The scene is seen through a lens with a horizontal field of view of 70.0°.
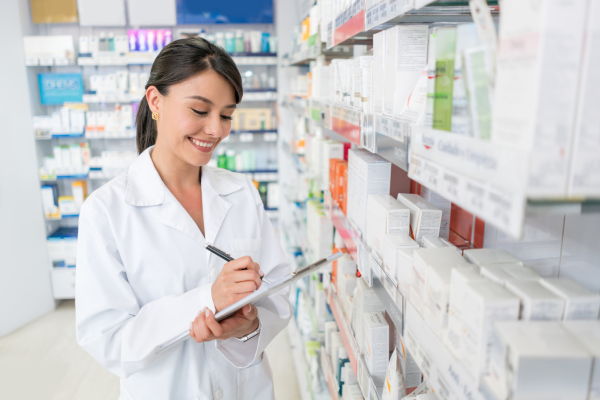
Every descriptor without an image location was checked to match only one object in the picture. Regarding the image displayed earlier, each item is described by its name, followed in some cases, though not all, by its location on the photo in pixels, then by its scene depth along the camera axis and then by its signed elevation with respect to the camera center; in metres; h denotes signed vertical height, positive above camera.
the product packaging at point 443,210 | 1.30 -0.34
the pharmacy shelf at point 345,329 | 1.71 -1.02
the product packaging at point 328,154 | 2.27 -0.28
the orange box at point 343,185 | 1.86 -0.37
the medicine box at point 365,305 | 1.58 -0.74
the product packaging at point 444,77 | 0.75 +0.04
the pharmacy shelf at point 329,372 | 2.11 -1.43
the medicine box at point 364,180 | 1.40 -0.27
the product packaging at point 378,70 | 1.19 +0.08
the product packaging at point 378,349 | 1.42 -0.81
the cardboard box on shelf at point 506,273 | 0.73 -0.30
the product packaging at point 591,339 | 0.58 -0.33
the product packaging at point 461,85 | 0.69 +0.02
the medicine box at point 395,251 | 1.08 -0.38
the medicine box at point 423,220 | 1.17 -0.32
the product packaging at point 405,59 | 1.09 +0.10
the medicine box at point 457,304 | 0.72 -0.34
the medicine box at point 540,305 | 0.64 -0.30
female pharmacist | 1.29 -0.51
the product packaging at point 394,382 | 1.22 -0.80
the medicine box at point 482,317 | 0.64 -0.32
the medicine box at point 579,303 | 0.65 -0.30
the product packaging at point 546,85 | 0.49 +0.02
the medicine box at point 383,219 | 1.17 -0.33
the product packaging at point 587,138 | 0.51 -0.05
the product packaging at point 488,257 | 0.85 -0.31
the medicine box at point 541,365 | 0.57 -0.35
